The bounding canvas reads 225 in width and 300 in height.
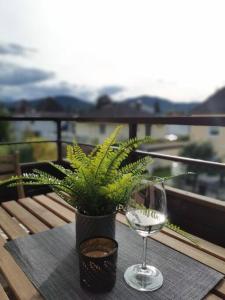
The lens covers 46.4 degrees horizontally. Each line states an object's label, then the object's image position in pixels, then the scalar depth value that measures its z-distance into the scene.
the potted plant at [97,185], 0.79
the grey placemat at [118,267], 0.66
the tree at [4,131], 22.35
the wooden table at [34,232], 0.69
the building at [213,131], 23.54
